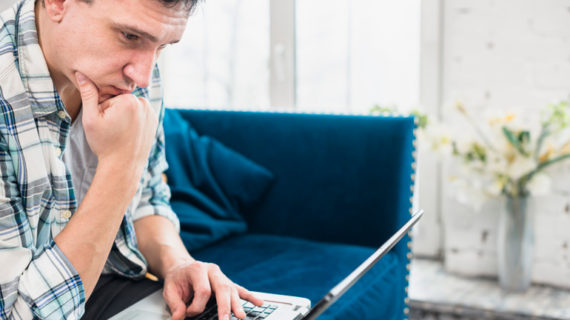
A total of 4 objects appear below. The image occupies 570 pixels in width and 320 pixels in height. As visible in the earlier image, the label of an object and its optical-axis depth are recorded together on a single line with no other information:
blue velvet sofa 1.73
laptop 0.92
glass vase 2.14
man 0.85
